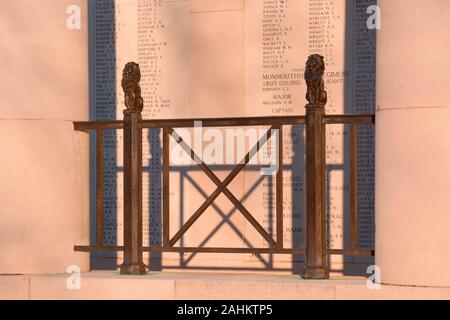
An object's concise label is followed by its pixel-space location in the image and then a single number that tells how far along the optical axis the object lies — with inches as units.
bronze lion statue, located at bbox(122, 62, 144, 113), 436.8
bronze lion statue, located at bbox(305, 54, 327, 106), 410.9
